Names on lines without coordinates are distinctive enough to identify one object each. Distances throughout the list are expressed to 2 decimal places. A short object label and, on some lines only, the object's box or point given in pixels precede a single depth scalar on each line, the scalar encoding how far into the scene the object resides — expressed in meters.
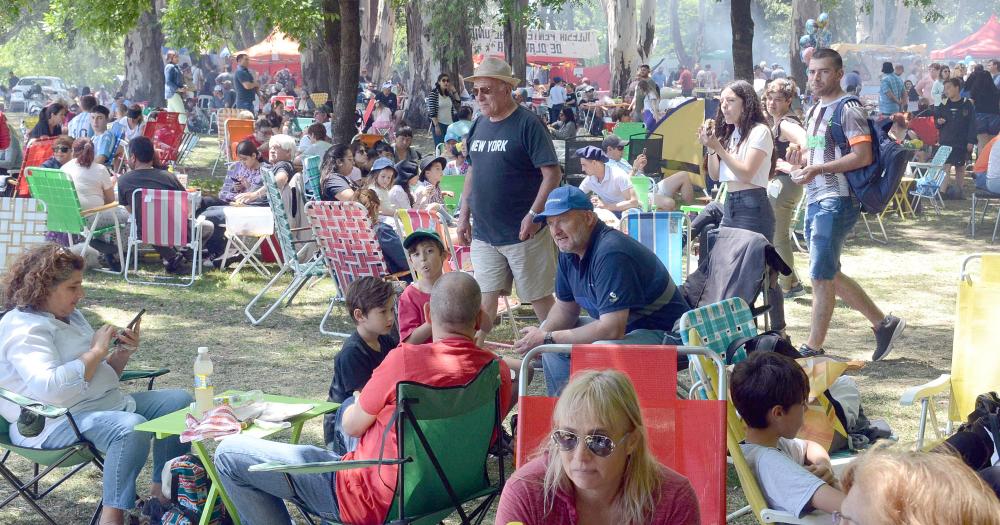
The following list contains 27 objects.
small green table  3.84
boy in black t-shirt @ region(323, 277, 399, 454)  4.46
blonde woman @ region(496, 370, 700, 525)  2.70
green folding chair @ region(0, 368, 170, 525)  3.99
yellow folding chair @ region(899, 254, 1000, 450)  4.79
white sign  45.94
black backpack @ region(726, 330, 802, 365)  4.89
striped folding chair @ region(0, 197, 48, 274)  7.46
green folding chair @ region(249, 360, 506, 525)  3.44
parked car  41.78
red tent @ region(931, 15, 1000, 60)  48.47
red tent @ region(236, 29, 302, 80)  38.06
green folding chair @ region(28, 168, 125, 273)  9.12
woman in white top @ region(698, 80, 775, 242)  6.99
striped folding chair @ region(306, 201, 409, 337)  7.33
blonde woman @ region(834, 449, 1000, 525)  2.01
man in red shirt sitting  3.55
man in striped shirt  6.55
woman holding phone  4.07
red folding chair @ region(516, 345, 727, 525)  3.62
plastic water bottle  4.00
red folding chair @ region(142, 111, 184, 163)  16.11
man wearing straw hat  6.46
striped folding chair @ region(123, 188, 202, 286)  9.23
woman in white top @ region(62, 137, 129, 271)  9.70
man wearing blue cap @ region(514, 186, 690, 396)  4.78
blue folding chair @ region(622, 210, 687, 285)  7.92
